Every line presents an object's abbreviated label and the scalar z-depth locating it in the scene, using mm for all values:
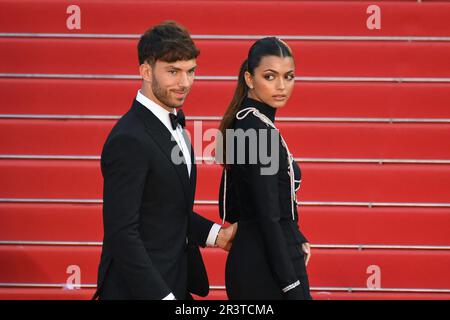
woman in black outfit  5484
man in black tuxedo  4766
